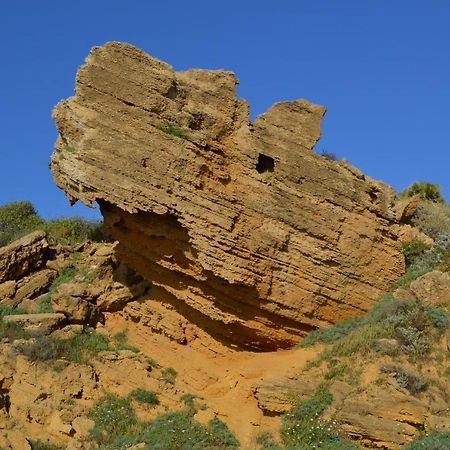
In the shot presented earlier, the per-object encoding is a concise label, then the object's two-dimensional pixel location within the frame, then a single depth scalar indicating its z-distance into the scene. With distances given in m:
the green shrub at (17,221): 19.77
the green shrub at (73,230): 18.94
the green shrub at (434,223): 15.95
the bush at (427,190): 24.11
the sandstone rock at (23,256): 15.38
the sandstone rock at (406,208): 15.44
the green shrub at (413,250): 15.23
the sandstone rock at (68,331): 13.84
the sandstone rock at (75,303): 14.47
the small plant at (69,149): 13.39
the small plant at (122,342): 13.98
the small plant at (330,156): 15.37
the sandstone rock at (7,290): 14.99
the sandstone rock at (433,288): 13.71
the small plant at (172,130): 13.70
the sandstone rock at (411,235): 15.43
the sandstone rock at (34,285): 15.24
